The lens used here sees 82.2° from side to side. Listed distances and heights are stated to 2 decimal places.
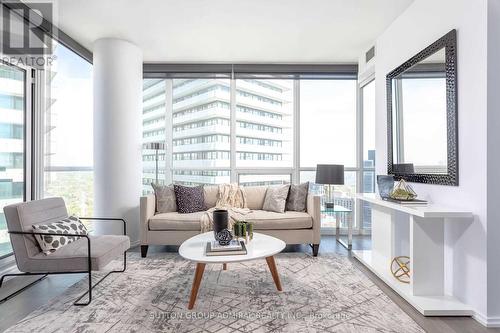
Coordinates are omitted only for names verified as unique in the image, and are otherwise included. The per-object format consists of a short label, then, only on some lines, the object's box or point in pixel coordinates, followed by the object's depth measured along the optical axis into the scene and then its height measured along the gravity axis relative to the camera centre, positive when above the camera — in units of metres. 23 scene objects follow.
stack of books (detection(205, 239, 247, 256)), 2.32 -0.68
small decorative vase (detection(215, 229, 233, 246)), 2.53 -0.63
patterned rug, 2.03 -1.12
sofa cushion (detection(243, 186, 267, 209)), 4.26 -0.44
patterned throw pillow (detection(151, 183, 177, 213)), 3.89 -0.44
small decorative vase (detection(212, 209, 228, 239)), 2.67 -0.52
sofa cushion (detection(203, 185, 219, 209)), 4.22 -0.41
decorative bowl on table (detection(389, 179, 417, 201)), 2.69 -0.25
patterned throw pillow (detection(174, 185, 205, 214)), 3.93 -0.45
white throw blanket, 3.80 -0.50
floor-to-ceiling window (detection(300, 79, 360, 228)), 4.88 +0.68
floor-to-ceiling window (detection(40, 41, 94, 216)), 3.60 +0.47
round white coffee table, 2.24 -0.72
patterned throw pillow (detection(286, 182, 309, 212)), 3.97 -0.44
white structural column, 3.90 +0.50
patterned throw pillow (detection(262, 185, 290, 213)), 3.96 -0.46
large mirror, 2.42 +0.49
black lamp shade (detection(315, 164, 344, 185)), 4.09 -0.11
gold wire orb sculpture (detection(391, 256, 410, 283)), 2.79 -1.04
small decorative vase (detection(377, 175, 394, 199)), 2.97 -0.20
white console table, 2.18 -0.83
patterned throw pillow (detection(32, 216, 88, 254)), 2.41 -0.59
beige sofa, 3.59 -0.75
